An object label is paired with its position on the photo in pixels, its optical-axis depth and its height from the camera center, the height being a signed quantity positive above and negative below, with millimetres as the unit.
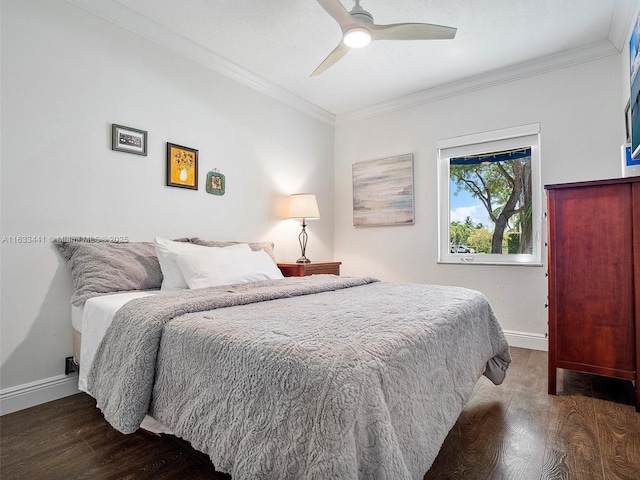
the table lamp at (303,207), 3453 +348
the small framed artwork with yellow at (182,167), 2637 +588
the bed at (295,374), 787 -383
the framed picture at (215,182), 2928 +509
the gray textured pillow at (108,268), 1915 -148
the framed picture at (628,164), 2064 +471
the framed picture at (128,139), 2311 +701
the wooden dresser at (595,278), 1884 -200
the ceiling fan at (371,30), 2000 +1258
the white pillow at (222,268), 2076 -160
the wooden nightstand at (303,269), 3166 -247
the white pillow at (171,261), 2129 -115
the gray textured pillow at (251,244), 2637 -15
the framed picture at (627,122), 2395 +855
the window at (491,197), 3070 +423
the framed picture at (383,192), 3682 +557
